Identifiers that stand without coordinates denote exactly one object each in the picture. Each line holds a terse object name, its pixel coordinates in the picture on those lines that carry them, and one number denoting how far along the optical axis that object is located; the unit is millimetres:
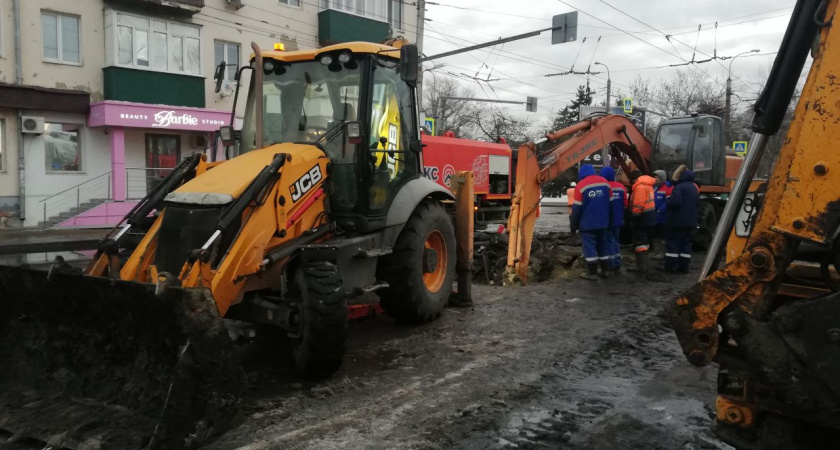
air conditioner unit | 17078
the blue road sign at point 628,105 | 25750
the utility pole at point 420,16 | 21359
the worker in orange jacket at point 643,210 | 10638
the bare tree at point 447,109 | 51438
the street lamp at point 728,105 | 30953
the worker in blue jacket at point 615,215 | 10070
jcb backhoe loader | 3586
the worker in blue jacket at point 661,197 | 11141
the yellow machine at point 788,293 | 2719
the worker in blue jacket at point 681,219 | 10359
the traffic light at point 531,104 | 30909
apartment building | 17234
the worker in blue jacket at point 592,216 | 9766
